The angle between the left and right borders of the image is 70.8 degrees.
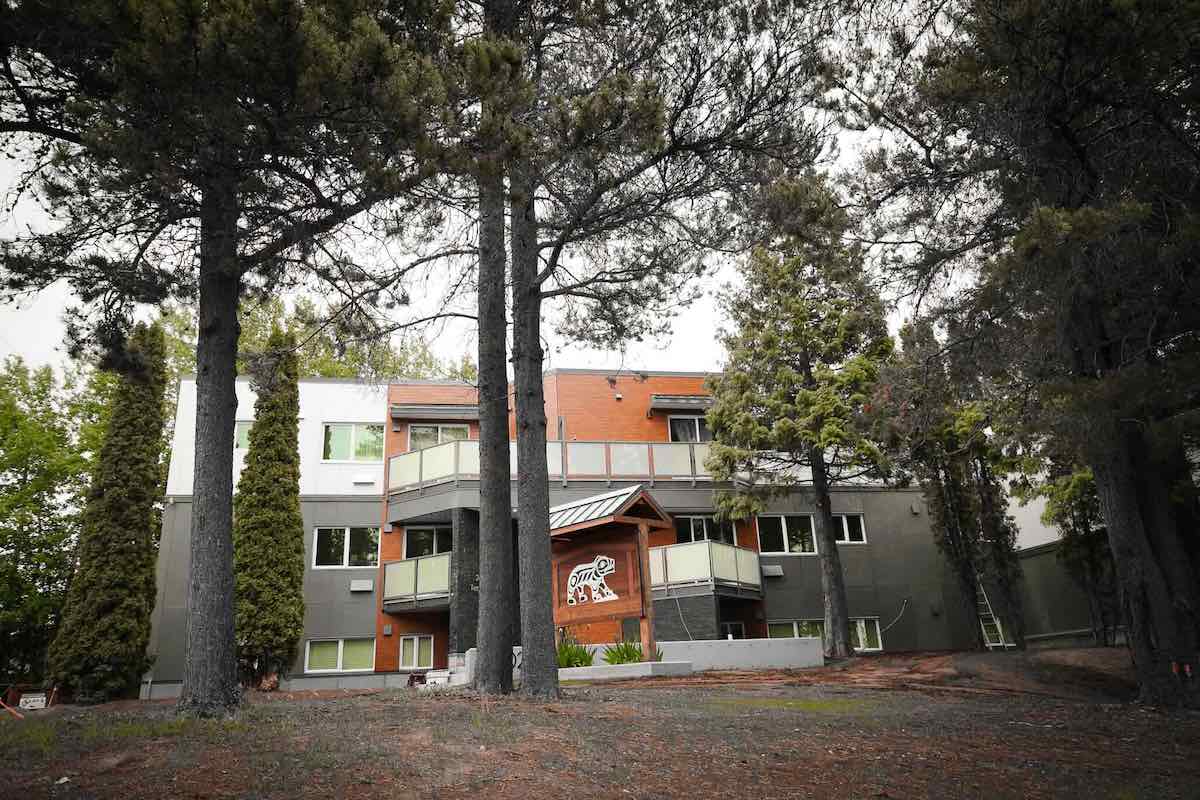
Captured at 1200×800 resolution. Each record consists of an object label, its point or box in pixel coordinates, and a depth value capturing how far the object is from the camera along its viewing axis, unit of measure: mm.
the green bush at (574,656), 15000
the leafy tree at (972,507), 18891
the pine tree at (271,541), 19234
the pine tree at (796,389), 19172
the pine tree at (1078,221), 8547
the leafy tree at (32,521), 23734
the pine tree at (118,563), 18391
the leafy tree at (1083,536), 17172
